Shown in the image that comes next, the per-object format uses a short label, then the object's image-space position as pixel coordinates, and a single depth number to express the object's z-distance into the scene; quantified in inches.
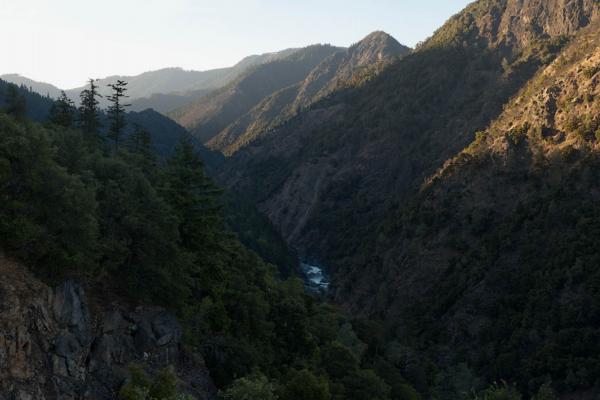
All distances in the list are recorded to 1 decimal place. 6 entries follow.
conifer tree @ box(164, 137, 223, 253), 1640.0
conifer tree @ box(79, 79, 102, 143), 2491.4
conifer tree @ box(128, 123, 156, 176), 2723.9
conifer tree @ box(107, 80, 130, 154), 2462.1
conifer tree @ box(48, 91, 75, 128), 2393.0
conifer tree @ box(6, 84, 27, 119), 2005.4
